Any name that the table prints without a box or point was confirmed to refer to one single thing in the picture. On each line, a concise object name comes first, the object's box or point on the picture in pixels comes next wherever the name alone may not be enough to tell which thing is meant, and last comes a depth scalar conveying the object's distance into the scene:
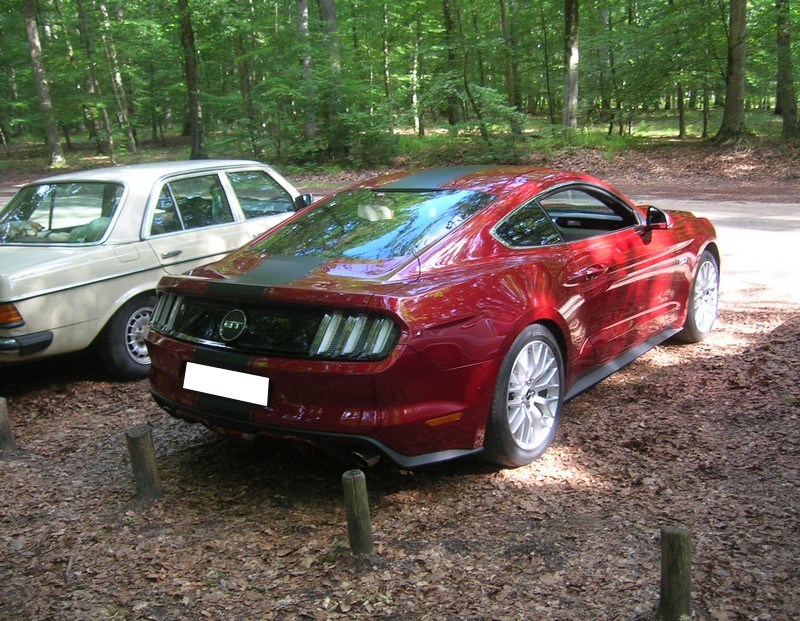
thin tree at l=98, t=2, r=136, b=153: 28.27
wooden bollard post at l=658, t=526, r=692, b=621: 2.31
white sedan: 4.90
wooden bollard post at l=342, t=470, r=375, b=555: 2.91
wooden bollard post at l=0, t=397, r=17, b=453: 4.38
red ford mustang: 3.13
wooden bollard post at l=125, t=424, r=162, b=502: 3.56
